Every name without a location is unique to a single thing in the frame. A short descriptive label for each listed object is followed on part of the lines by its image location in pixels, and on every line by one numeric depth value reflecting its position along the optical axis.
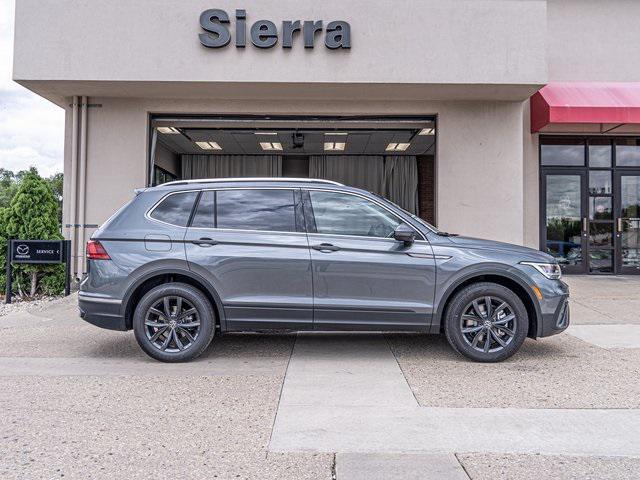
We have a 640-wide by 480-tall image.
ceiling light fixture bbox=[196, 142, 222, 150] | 17.75
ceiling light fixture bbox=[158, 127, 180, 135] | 14.13
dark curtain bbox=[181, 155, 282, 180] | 20.62
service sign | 9.29
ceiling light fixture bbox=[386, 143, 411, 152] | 17.80
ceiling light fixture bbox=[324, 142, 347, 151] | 17.83
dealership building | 10.30
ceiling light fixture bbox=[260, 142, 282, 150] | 17.79
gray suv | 5.47
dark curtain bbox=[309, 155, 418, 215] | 20.88
